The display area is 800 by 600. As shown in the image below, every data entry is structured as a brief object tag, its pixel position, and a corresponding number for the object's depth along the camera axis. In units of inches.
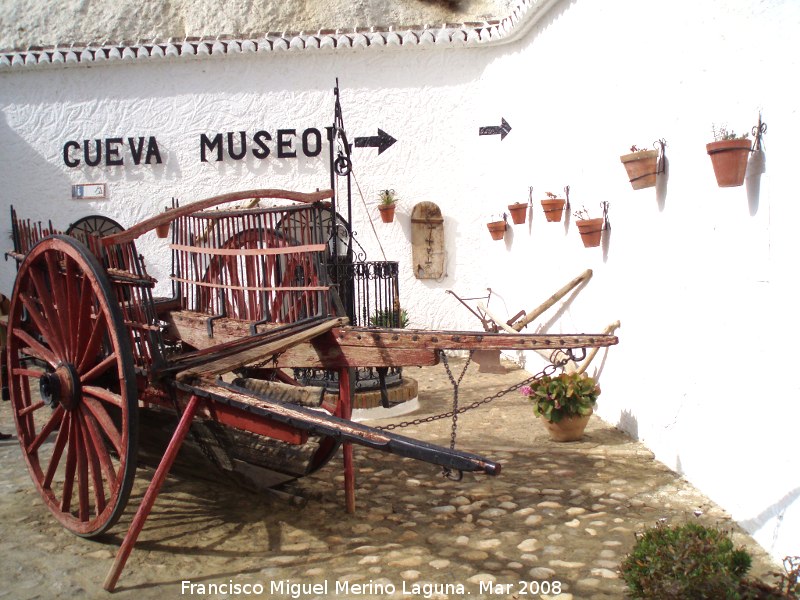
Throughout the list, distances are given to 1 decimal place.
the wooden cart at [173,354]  140.8
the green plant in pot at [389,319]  314.6
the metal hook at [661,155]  201.2
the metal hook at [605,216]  249.9
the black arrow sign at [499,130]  388.1
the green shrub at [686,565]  109.8
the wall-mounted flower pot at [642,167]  201.8
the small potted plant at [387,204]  403.2
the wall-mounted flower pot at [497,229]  385.4
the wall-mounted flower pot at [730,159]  151.4
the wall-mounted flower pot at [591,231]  250.4
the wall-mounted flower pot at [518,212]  349.1
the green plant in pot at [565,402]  229.3
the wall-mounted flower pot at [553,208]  292.0
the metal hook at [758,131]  148.0
